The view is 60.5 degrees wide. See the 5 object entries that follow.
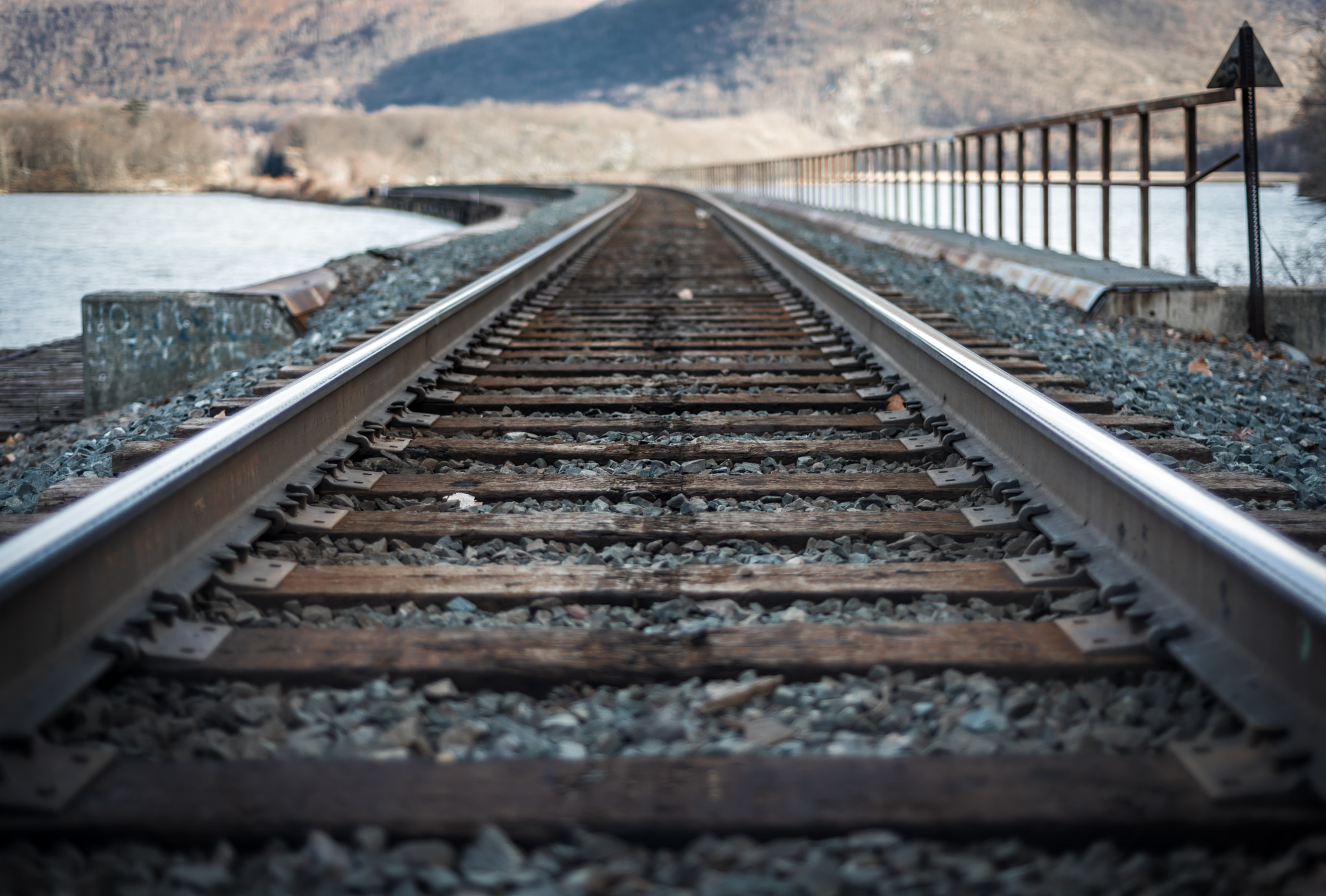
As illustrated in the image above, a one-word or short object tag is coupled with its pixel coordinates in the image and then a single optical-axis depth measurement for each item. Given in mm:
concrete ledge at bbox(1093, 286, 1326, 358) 7504
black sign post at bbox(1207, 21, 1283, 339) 7289
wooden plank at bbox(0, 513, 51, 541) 2549
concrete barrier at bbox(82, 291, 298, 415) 7824
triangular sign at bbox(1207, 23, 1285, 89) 7293
